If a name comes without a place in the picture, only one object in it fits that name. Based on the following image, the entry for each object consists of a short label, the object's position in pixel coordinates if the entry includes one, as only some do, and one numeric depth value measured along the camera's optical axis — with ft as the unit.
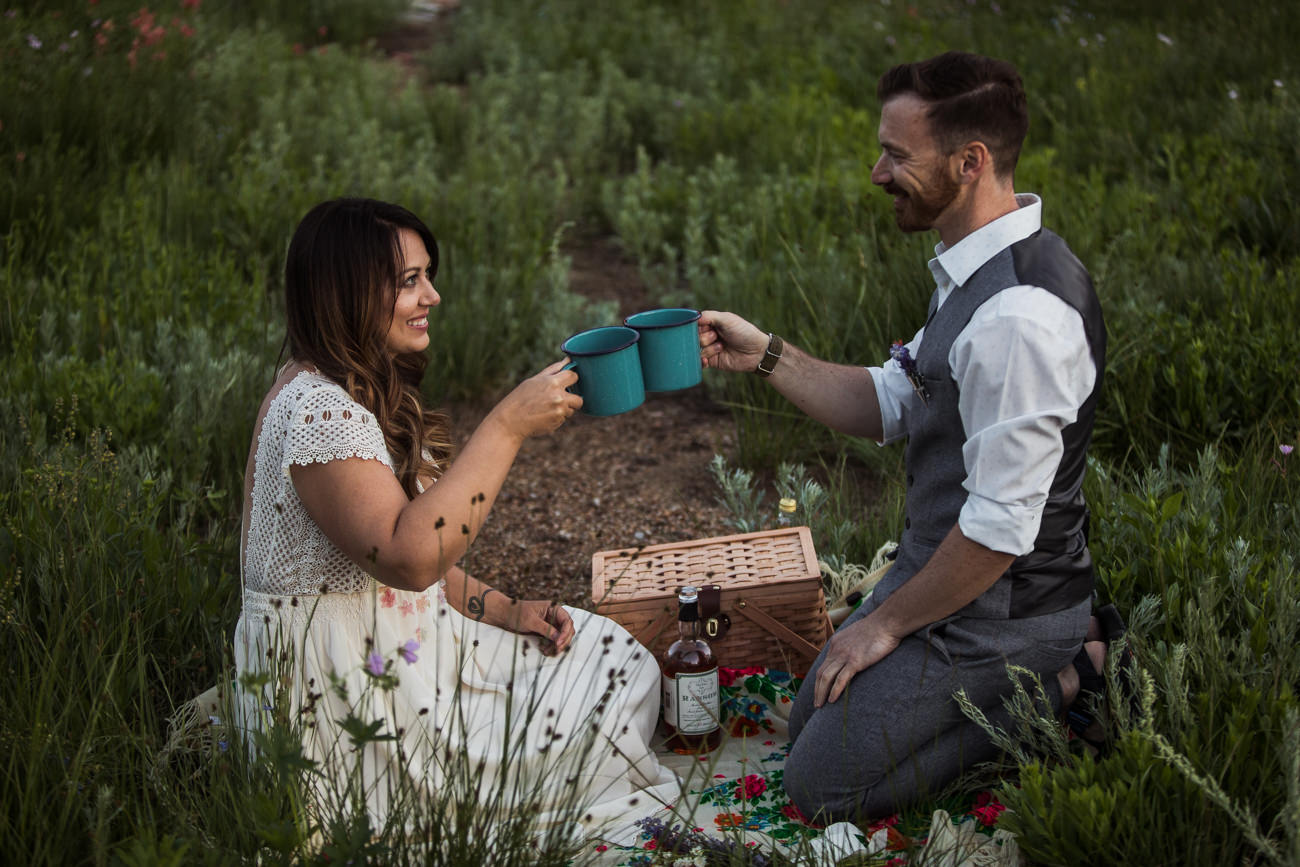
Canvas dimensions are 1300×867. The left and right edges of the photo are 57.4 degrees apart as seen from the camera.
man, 8.28
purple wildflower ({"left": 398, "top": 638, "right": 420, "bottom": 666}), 7.02
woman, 8.20
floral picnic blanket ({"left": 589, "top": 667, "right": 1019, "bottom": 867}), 7.91
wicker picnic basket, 10.70
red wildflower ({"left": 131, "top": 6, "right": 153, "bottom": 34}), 23.18
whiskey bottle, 10.06
